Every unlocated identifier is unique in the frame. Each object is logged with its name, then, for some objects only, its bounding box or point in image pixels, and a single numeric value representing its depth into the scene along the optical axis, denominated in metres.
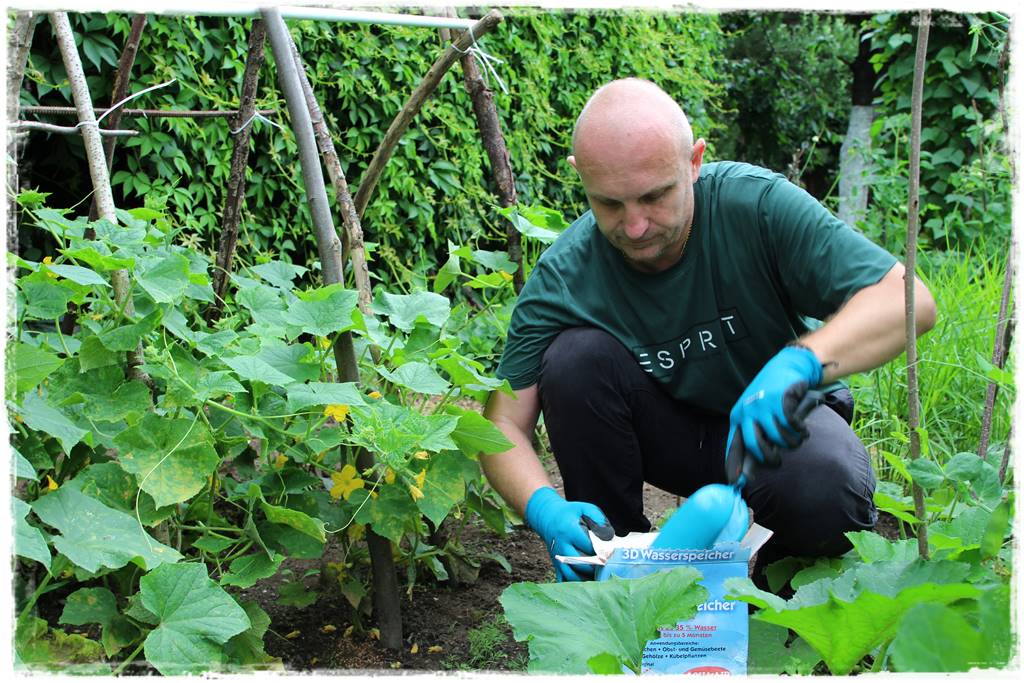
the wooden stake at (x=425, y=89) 2.04
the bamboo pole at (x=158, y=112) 2.14
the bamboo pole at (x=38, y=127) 1.81
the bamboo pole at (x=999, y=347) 1.70
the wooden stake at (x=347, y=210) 2.04
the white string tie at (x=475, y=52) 2.22
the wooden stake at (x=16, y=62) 1.73
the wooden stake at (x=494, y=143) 2.30
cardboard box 1.52
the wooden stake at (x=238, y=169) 2.48
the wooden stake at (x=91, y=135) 1.76
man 1.76
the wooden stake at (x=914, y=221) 1.24
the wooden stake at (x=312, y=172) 1.76
